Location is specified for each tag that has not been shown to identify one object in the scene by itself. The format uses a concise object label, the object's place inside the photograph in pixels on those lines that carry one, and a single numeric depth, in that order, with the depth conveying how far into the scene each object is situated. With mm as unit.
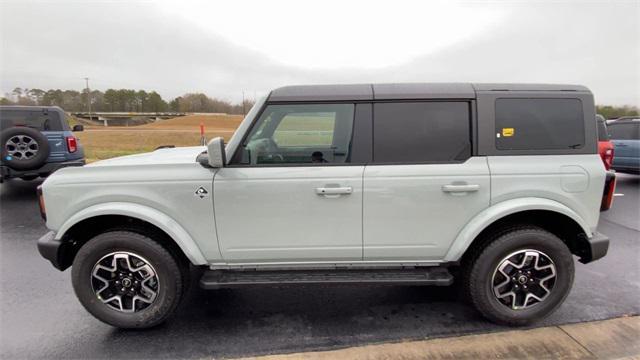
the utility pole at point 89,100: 84250
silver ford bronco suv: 2900
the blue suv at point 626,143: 9000
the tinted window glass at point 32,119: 7688
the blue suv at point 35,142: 7273
